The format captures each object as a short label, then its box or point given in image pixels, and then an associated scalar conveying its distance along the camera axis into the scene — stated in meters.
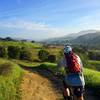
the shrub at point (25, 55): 29.79
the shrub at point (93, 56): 40.86
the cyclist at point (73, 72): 3.78
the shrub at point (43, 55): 30.23
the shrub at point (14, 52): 29.82
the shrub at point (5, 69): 7.73
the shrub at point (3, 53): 28.91
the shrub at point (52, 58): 28.78
